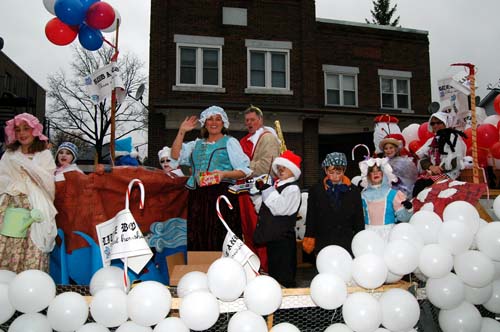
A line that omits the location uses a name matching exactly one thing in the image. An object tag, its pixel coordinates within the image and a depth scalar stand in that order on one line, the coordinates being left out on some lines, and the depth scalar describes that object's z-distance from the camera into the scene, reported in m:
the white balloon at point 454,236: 3.32
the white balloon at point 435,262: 3.18
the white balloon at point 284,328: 2.84
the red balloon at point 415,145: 6.83
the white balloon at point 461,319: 3.34
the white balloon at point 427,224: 3.43
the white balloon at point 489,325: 3.47
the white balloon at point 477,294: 3.43
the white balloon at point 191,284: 2.92
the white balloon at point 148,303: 2.69
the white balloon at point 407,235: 3.28
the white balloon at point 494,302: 3.52
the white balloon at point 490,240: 3.36
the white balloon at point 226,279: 2.76
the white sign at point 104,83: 4.93
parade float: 2.76
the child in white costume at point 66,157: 4.35
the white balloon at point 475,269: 3.27
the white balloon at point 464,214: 3.46
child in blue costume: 3.95
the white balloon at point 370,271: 3.00
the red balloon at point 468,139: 5.95
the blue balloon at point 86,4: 5.29
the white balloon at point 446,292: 3.27
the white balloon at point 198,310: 2.69
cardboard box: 3.51
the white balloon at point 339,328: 2.94
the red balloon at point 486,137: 6.27
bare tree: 28.81
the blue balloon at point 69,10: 5.21
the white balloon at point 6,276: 2.98
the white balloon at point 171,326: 2.70
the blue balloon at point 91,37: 5.59
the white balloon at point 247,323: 2.70
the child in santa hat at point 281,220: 3.76
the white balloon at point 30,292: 2.75
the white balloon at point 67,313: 2.75
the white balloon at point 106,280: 2.99
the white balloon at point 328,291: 2.88
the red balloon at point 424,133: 6.73
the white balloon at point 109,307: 2.75
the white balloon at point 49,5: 5.62
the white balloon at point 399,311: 2.95
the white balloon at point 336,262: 3.13
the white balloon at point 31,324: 2.74
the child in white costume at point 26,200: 3.48
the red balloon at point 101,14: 5.29
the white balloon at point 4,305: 2.80
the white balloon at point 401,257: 3.08
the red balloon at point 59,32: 5.64
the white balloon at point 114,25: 5.43
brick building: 13.80
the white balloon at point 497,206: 3.72
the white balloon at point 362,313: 2.88
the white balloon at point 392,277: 3.22
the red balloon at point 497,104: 6.71
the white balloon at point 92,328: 2.76
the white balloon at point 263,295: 2.74
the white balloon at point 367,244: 3.23
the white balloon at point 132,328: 2.78
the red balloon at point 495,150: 5.93
